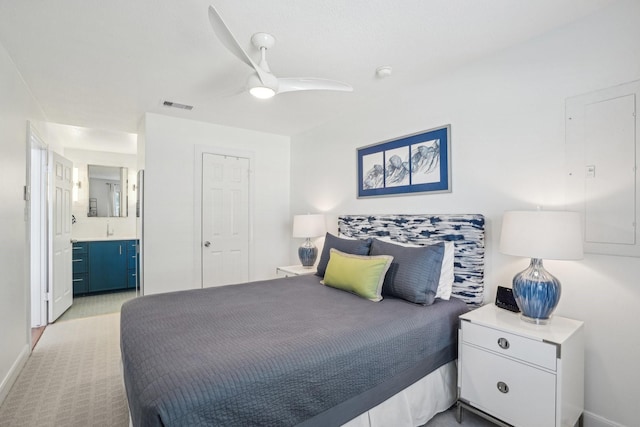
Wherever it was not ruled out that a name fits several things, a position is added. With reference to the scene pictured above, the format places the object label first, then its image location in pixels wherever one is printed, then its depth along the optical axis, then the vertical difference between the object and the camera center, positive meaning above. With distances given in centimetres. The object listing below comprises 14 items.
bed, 116 -63
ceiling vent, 327 +118
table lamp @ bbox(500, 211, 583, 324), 166 -19
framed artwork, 262 +46
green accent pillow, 226 -46
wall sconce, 546 +53
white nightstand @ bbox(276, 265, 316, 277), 352 -67
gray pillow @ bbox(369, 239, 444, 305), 212 -43
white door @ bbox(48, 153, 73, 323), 382 -32
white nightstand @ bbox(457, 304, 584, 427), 158 -86
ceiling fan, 158 +91
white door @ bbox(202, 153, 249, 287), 396 -8
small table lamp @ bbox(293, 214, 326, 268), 371 -21
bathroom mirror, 559 +42
